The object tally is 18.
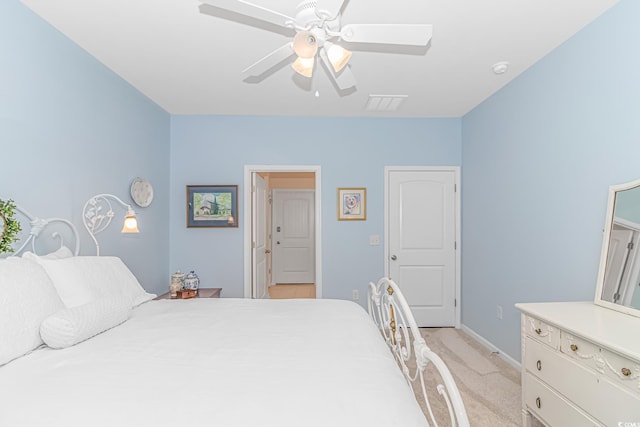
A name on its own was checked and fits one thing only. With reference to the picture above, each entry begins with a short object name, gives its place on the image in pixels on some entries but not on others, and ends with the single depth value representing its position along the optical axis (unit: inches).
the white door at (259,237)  161.6
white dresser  53.4
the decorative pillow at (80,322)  53.2
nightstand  137.7
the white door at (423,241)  158.7
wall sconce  93.2
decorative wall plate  121.6
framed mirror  68.1
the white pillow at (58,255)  66.1
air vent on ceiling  130.5
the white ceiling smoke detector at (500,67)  103.2
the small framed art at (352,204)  157.2
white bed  36.9
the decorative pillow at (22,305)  48.9
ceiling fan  56.7
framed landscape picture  152.9
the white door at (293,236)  267.6
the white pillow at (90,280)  64.6
